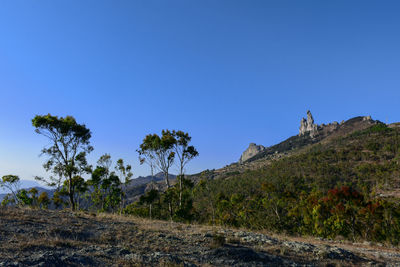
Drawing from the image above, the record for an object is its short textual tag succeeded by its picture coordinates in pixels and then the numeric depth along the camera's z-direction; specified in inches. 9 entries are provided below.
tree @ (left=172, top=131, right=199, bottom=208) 1446.9
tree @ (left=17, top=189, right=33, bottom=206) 1914.4
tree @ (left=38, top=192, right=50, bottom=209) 1901.6
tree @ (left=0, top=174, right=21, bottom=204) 1934.3
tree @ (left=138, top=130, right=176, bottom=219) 1434.5
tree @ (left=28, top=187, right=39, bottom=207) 1994.3
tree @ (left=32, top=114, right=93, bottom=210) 1046.4
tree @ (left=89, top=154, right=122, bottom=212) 1643.7
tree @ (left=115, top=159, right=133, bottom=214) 1768.3
